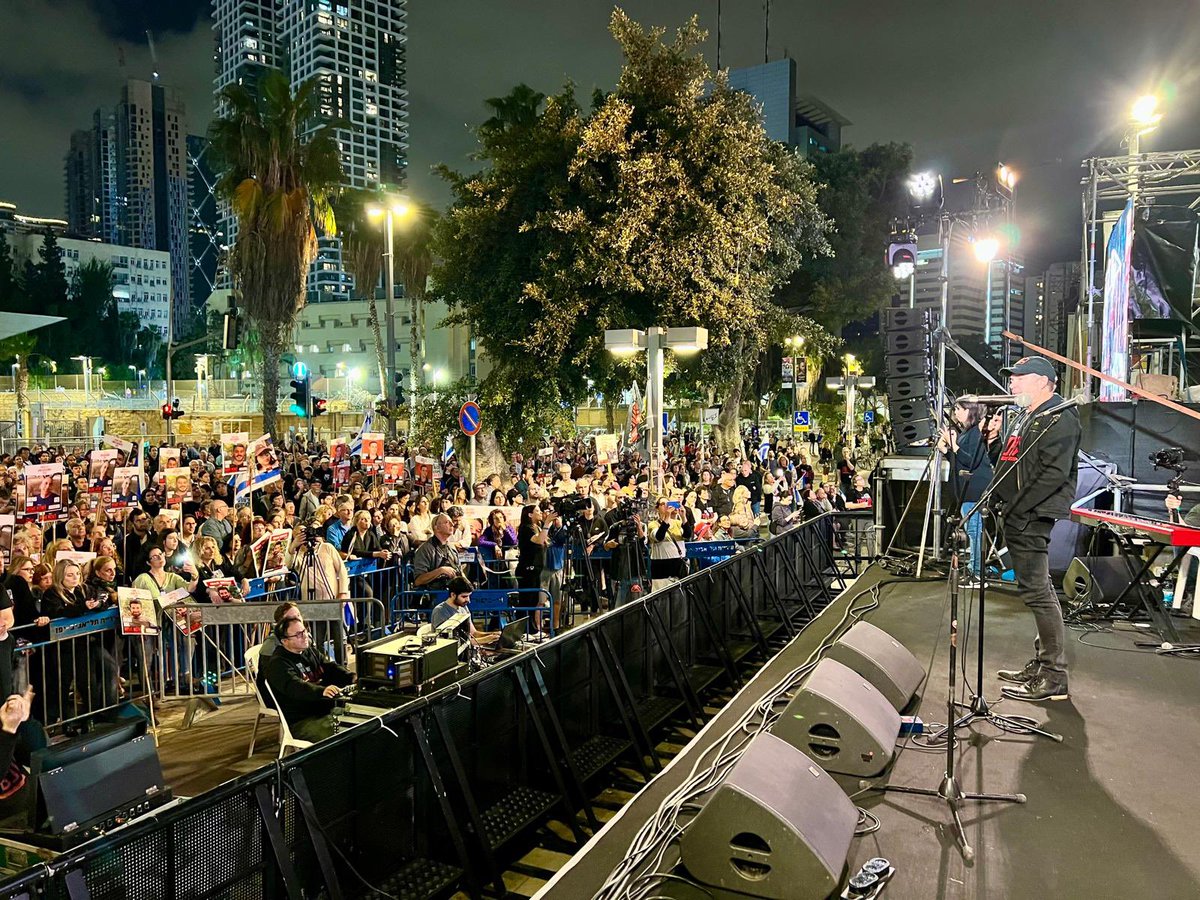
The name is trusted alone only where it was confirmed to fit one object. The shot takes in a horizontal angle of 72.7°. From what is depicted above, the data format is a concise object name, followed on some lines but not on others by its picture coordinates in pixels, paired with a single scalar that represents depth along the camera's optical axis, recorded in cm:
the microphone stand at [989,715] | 468
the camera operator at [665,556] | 1073
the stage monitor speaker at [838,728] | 419
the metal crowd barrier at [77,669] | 739
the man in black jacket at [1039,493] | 504
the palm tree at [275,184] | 2186
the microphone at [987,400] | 740
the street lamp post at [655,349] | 1145
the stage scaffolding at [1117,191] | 1505
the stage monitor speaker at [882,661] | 505
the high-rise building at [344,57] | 17150
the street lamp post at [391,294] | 1947
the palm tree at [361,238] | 3319
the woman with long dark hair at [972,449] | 685
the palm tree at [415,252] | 3431
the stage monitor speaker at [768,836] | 315
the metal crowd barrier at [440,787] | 319
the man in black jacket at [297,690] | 561
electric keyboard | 629
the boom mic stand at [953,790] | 384
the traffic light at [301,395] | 2020
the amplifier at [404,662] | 542
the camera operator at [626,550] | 1003
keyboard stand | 676
